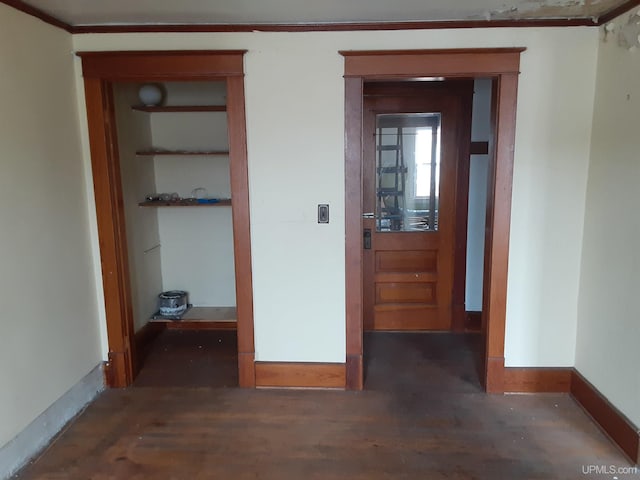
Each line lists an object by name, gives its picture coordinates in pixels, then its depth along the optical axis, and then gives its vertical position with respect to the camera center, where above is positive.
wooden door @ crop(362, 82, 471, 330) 3.55 -0.18
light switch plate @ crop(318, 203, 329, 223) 2.75 -0.18
